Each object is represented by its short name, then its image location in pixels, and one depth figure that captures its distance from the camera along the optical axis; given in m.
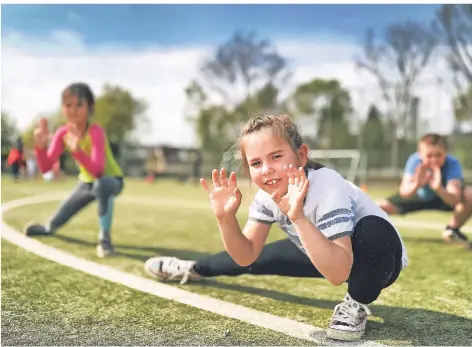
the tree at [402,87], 17.78
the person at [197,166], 22.31
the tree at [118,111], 30.55
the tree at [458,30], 16.95
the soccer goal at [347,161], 18.41
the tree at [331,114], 19.80
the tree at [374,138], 18.48
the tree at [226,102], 23.38
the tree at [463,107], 17.08
